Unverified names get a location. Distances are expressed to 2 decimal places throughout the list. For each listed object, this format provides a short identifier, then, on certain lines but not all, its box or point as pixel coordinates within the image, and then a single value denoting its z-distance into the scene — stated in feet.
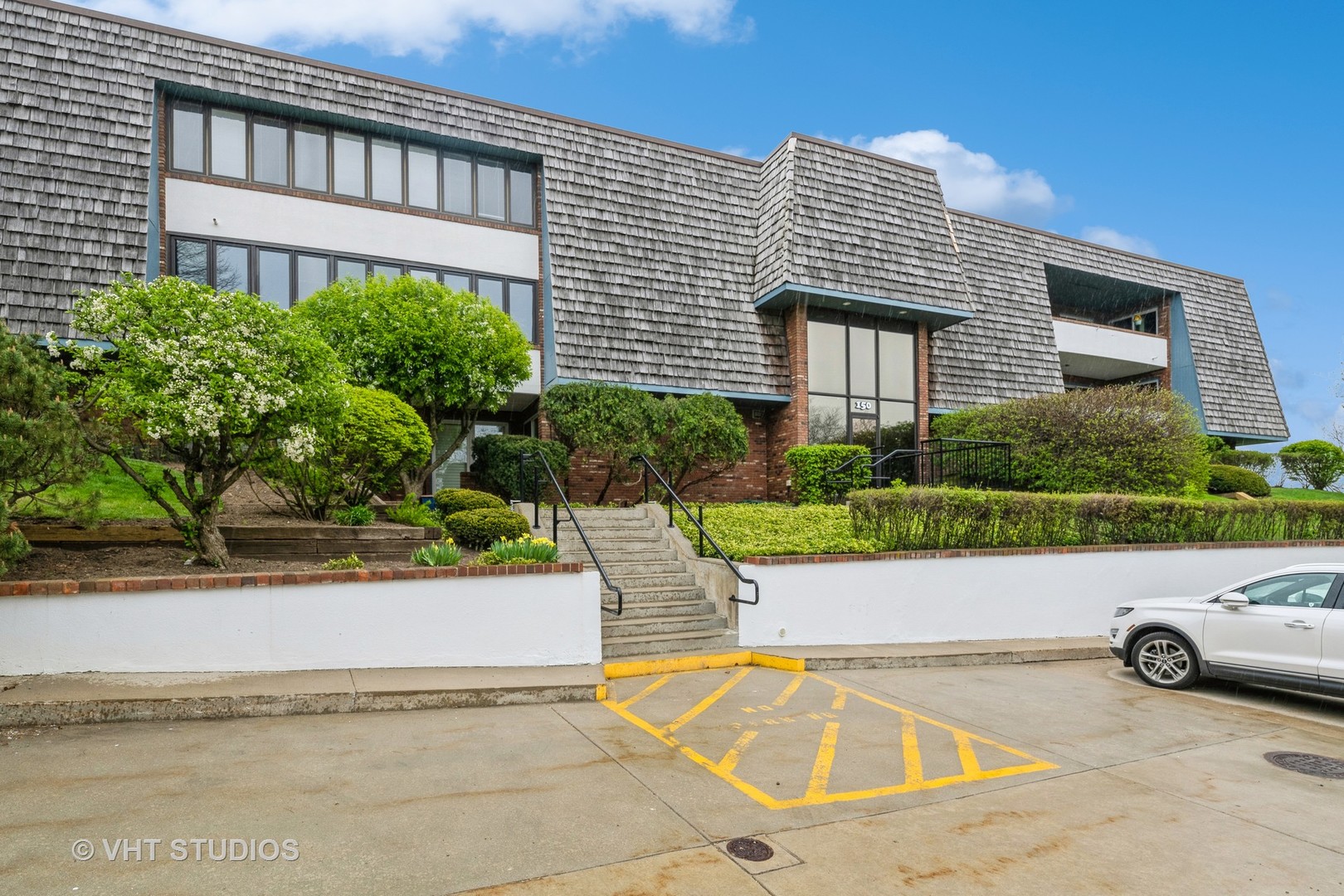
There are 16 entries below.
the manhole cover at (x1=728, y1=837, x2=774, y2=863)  13.34
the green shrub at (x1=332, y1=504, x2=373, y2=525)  35.09
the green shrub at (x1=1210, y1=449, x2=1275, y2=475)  76.02
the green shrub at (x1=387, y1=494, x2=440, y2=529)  36.96
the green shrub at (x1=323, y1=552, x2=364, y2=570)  27.91
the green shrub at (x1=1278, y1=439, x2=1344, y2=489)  81.71
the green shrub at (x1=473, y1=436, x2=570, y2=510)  46.57
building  44.88
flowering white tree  25.36
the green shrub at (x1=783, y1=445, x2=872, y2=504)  52.26
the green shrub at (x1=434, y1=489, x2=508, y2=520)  39.29
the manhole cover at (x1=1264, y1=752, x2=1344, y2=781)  19.07
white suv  25.08
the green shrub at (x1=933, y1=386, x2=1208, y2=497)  49.57
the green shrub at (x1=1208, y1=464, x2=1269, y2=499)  69.82
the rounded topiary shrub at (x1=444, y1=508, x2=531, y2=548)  33.88
